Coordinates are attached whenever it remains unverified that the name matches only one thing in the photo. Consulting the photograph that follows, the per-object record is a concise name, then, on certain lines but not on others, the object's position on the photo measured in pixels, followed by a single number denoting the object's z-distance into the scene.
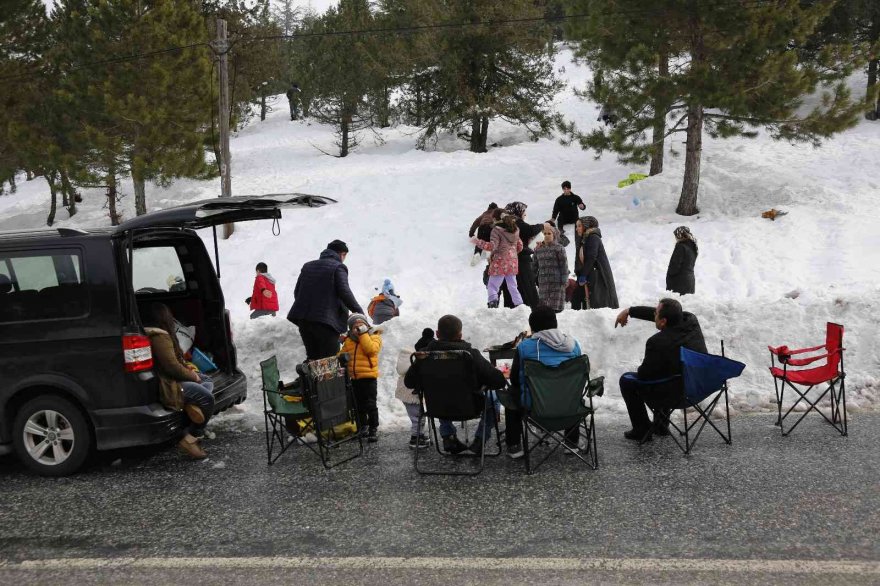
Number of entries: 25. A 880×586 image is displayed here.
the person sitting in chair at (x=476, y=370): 6.42
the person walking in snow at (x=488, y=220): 14.61
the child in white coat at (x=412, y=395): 6.97
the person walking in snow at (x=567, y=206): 18.75
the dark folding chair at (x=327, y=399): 6.59
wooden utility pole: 21.03
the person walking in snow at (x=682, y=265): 10.86
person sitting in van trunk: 6.64
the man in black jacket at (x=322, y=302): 7.98
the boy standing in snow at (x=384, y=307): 10.62
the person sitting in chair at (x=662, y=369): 6.82
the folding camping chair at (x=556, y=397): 6.28
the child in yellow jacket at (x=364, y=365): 7.32
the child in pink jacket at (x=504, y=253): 11.67
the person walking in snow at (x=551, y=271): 10.80
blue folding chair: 6.55
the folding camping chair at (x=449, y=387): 6.40
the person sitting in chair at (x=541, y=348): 6.58
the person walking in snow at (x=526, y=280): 12.18
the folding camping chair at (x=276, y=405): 6.87
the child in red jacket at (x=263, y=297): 13.27
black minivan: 6.37
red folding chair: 7.10
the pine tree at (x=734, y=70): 17.78
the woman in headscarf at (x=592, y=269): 11.03
